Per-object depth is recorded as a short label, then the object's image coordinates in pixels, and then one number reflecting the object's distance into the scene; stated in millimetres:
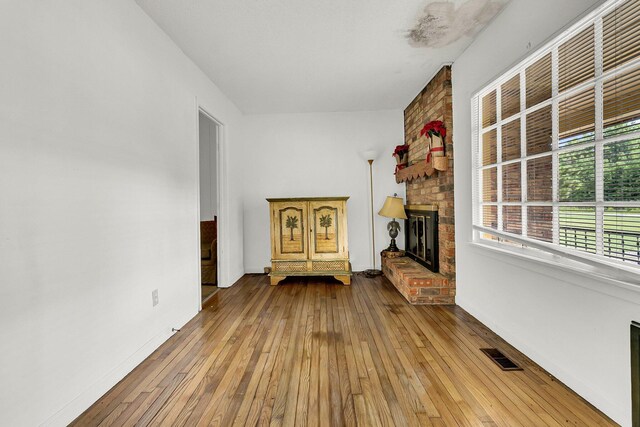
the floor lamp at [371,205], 4129
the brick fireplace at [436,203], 2996
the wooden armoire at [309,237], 3816
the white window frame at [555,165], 1412
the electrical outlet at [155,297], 2146
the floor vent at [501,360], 1821
